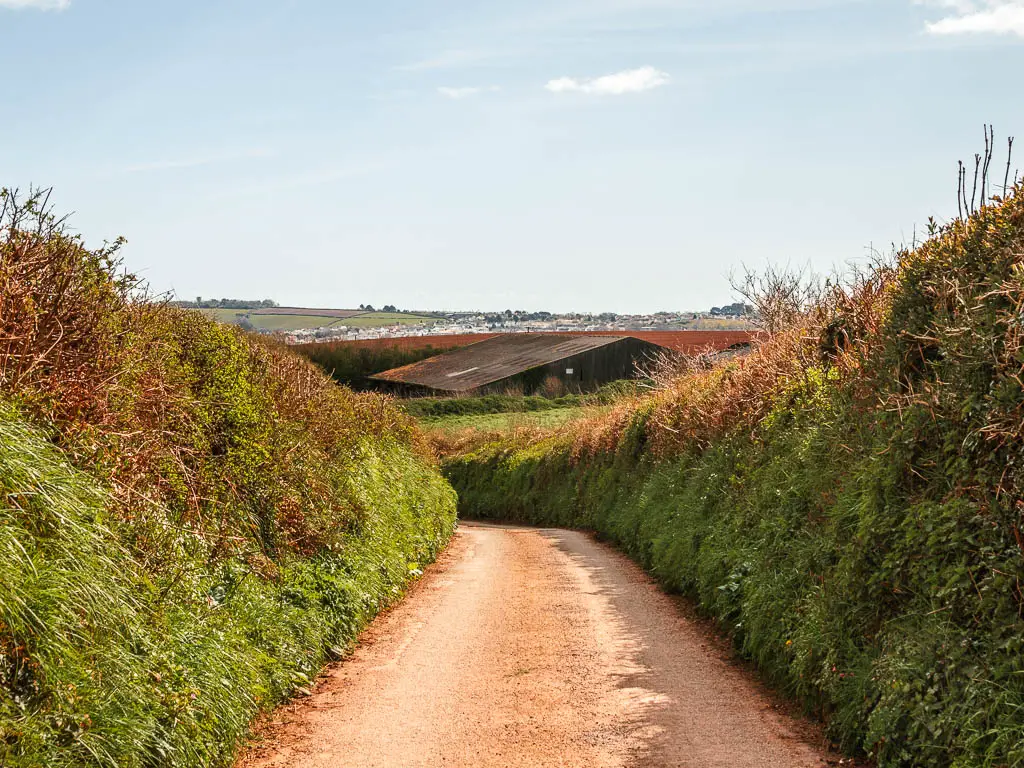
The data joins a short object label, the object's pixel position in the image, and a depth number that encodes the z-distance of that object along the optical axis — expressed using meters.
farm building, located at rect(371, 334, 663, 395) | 58.31
